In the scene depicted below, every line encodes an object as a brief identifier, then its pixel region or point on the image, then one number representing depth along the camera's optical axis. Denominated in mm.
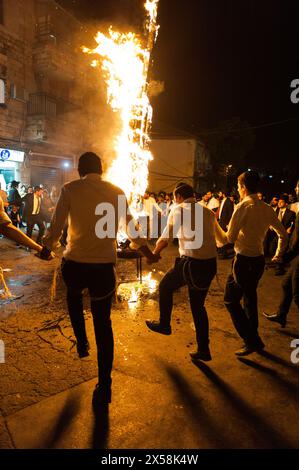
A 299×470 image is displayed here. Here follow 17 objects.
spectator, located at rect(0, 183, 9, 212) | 9356
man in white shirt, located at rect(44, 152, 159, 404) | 2959
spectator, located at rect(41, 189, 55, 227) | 11039
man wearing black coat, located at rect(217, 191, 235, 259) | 10688
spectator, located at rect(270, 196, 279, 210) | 11621
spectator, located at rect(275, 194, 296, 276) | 8448
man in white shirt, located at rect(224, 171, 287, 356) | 3842
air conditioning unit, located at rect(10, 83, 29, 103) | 16266
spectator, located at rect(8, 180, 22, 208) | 12745
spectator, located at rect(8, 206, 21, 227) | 11703
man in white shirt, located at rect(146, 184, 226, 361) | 3691
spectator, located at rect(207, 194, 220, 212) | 12648
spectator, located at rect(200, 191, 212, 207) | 13364
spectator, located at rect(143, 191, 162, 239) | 12359
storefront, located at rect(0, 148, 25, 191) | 15398
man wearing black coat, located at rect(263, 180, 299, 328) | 4359
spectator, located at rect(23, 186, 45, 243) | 10547
